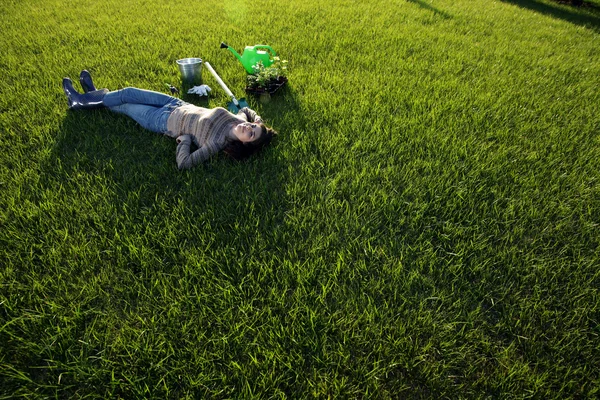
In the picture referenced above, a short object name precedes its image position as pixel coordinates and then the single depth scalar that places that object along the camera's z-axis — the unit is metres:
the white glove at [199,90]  3.33
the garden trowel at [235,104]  3.13
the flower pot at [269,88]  3.41
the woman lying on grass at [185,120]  2.46
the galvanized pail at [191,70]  3.44
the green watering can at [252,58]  3.57
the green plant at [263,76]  3.36
